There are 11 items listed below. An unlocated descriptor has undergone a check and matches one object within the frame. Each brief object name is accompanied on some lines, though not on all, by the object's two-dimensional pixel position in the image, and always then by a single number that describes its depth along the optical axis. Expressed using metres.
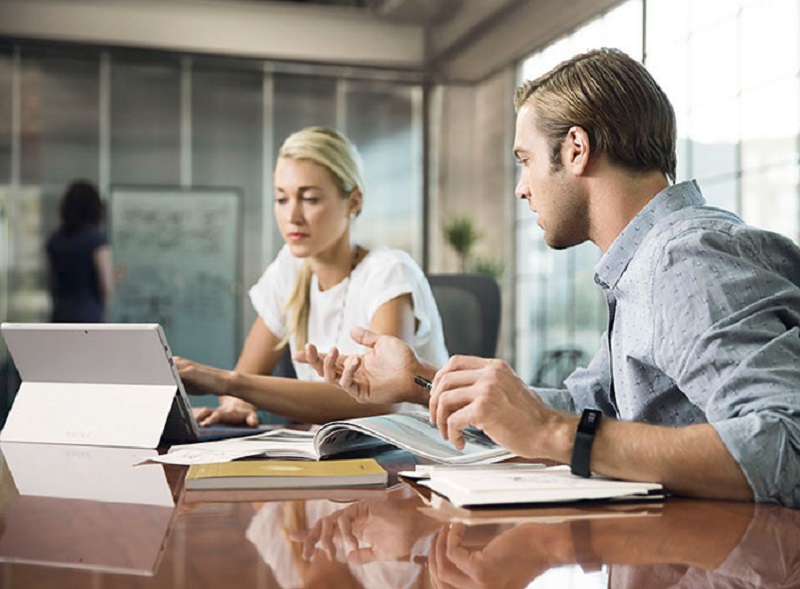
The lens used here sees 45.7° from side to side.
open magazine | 1.22
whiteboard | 7.64
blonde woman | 2.25
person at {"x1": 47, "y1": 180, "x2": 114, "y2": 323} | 6.27
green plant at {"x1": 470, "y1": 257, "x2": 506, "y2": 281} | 7.55
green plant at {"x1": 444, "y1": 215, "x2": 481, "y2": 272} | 7.89
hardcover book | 1.05
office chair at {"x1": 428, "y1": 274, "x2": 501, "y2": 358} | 2.51
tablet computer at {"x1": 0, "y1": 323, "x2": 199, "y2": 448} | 1.43
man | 0.98
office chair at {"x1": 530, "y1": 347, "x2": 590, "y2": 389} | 6.82
